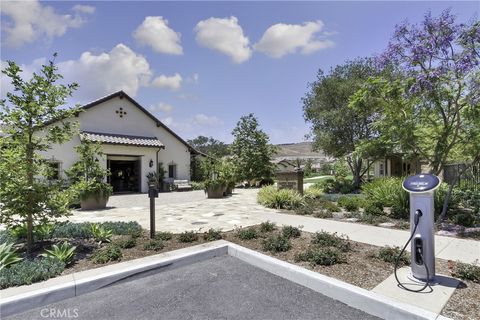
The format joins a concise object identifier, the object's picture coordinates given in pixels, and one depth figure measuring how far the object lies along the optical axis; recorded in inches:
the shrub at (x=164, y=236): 240.1
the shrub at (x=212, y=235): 239.0
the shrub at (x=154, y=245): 213.0
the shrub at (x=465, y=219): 285.0
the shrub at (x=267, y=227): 269.9
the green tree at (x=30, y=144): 187.6
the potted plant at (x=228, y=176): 624.1
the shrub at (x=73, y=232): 248.5
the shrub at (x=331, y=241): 207.8
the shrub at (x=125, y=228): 265.1
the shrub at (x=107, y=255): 187.3
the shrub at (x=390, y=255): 178.9
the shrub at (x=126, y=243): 218.8
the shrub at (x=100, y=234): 234.8
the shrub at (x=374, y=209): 346.3
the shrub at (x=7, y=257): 171.9
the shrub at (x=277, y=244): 208.1
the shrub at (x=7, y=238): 233.6
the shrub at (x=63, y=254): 182.1
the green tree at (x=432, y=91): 279.0
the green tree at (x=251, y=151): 972.6
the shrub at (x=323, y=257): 177.6
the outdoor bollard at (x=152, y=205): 246.1
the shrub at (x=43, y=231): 203.8
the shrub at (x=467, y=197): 354.9
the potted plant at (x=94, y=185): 411.2
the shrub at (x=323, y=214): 347.5
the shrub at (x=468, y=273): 150.4
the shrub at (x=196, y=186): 895.1
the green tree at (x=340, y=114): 664.4
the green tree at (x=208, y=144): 2052.9
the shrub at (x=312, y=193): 506.6
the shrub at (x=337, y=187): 671.1
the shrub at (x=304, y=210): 372.5
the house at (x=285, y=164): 1419.5
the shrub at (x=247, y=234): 242.2
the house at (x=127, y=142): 713.6
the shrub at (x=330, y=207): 387.0
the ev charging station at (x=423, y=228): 148.3
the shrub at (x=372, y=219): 306.0
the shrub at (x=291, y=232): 246.4
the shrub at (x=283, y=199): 434.1
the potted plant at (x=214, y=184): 605.4
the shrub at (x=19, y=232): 203.6
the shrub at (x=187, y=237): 234.5
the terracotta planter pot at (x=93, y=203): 454.9
